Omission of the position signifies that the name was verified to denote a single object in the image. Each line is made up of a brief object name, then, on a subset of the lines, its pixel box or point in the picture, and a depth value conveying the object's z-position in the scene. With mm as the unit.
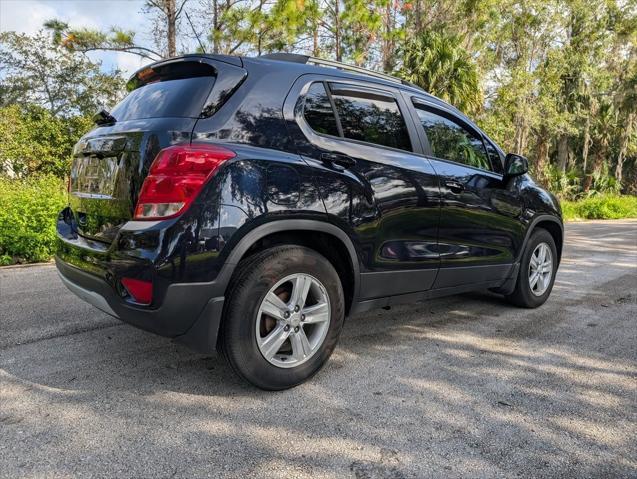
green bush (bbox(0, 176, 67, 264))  6035
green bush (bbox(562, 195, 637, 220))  18875
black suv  2363
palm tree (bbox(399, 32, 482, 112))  15148
